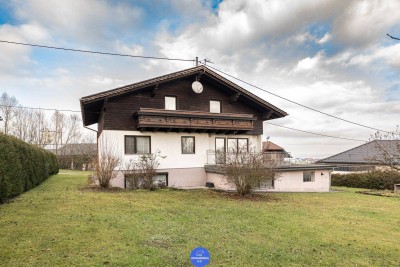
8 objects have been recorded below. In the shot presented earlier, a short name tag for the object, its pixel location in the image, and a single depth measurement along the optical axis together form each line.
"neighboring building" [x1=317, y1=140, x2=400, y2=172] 36.62
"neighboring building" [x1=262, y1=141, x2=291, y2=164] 18.30
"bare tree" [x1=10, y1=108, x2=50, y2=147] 43.92
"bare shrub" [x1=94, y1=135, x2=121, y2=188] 14.26
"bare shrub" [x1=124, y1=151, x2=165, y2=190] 15.55
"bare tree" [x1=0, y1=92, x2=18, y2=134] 41.14
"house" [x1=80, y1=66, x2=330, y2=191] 16.75
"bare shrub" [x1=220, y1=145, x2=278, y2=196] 13.10
